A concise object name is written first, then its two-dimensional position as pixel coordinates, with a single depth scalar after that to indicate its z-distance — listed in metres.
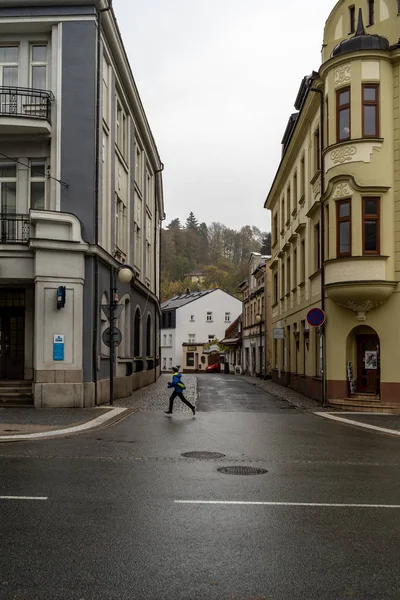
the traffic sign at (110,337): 19.94
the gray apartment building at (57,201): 19.50
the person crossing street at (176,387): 18.09
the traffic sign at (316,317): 20.47
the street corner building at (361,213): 20.39
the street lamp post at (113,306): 20.32
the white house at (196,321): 82.56
